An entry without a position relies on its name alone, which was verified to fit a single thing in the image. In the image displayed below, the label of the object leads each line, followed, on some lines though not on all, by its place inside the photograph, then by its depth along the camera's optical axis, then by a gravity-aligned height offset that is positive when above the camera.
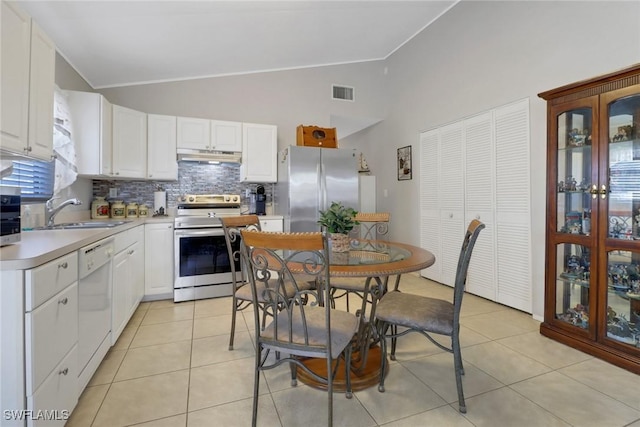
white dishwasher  1.57 -0.55
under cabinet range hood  3.62 +0.72
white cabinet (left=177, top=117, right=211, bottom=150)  3.60 +0.98
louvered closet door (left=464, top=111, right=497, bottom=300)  3.18 +0.23
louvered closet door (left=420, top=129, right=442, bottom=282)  3.90 +0.24
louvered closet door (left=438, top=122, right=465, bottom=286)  3.56 +0.22
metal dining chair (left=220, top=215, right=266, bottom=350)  2.11 -0.21
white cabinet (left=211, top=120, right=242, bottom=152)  3.73 +0.99
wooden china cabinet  1.95 +0.01
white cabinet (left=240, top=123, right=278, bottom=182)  3.88 +0.81
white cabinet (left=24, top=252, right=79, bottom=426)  1.09 -0.51
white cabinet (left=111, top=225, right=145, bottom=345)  2.16 -0.54
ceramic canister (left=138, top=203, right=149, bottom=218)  3.61 +0.02
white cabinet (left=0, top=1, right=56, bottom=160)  1.45 +0.69
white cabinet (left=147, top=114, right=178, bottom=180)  3.49 +0.78
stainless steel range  3.20 -0.50
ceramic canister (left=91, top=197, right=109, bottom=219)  3.33 +0.05
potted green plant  1.93 -0.06
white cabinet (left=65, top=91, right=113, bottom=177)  2.80 +0.79
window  2.15 +0.26
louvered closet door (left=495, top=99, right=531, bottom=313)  2.84 +0.10
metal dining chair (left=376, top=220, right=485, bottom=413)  1.54 -0.55
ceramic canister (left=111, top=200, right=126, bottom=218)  3.40 +0.04
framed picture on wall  4.36 +0.78
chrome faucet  2.22 +0.00
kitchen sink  2.19 -0.11
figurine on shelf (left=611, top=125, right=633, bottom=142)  1.99 +0.56
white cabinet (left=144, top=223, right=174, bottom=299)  3.14 -0.50
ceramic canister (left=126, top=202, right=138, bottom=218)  3.54 +0.03
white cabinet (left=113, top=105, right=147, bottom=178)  3.15 +0.77
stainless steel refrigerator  3.72 +0.42
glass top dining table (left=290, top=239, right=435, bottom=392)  1.44 -0.27
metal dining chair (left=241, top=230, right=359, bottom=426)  1.22 -0.52
